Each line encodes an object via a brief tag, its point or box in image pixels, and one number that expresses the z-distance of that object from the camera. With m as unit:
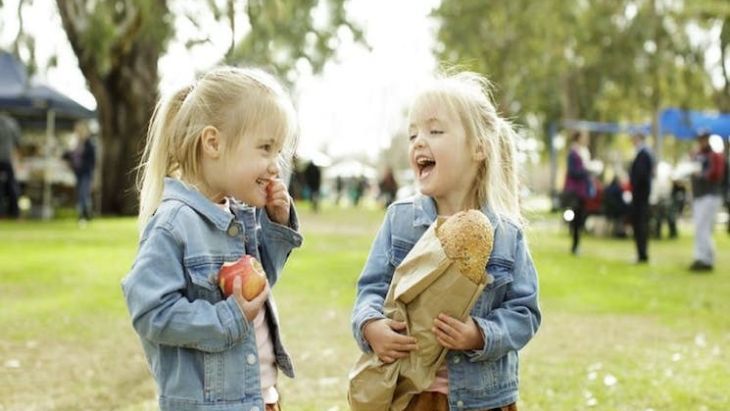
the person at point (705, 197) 13.38
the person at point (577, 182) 15.54
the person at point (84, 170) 19.58
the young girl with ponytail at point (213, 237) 2.49
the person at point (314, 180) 29.72
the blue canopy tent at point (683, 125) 28.14
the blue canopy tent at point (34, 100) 20.34
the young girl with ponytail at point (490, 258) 2.81
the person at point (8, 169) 19.17
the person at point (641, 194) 14.44
